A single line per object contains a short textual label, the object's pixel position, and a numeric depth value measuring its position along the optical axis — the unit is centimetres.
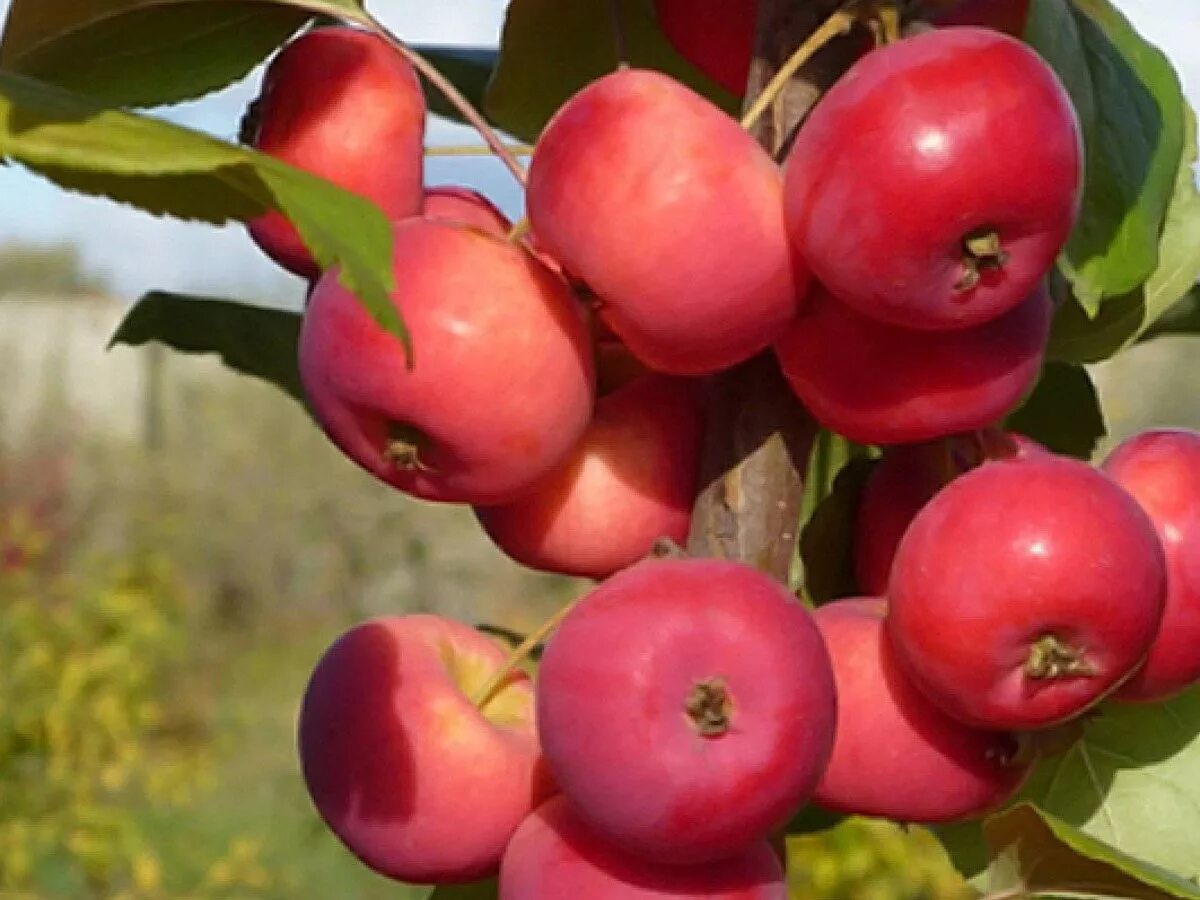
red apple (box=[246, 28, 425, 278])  51
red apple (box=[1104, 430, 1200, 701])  50
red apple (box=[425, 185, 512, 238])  52
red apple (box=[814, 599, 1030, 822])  49
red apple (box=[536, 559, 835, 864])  46
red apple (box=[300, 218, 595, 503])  48
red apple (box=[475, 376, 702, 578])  51
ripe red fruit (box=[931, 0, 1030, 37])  52
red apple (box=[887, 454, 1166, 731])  48
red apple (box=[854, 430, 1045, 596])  51
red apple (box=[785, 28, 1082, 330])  46
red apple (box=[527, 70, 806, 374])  47
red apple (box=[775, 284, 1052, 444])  49
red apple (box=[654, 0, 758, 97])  53
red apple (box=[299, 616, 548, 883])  50
